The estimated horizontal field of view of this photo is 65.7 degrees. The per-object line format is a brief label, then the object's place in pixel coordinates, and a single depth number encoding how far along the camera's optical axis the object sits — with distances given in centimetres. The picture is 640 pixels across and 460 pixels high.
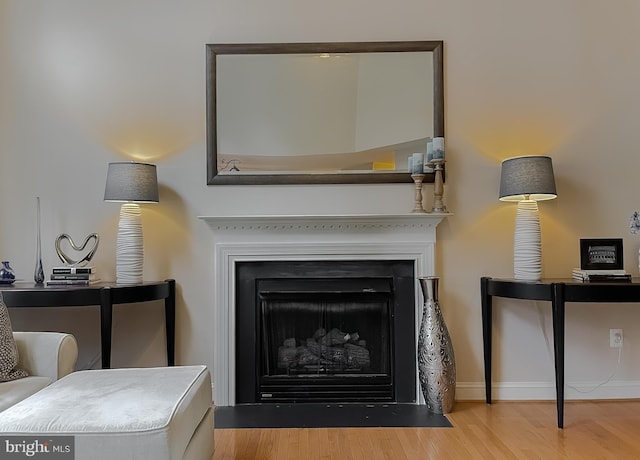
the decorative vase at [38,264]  287
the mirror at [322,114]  305
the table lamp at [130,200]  279
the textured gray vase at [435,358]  274
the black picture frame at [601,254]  281
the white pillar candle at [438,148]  293
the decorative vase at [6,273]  281
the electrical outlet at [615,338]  303
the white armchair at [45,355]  212
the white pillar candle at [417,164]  295
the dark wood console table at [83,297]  256
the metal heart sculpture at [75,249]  288
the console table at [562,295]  252
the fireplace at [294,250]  295
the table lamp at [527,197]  274
